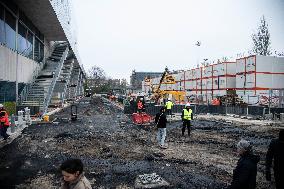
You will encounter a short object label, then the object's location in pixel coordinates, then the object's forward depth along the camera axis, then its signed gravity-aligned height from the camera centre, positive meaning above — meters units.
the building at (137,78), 102.51 +7.30
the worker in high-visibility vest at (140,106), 17.50 -1.37
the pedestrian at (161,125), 9.17 -1.59
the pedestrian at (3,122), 9.43 -1.59
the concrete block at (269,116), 18.49 -2.25
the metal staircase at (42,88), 18.79 +0.18
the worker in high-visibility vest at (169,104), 18.39 -1.26
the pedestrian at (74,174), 2.43 -1.06
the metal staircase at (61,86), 27.10 +0.58
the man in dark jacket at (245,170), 3.10 -1.24
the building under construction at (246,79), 24.60 +1.91
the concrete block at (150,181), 5.43 -2.60
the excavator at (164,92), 21.14 -0.08
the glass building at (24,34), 15.25 +5.45
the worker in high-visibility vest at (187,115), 11.45 -1.39
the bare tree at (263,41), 42.93 +11.52
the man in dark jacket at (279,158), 4.11 -1.40
